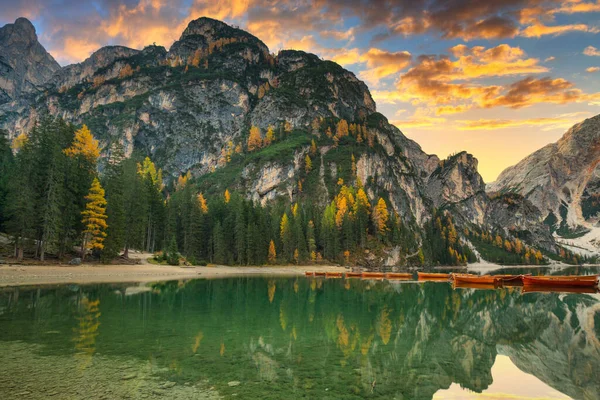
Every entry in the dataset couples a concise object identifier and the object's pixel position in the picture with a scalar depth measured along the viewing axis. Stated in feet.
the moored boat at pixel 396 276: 263.29
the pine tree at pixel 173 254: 257.09
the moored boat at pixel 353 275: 281.54
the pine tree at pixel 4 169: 185.68
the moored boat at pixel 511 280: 207.19
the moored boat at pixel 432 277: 249.75
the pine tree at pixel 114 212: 199.31
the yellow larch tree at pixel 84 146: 213.05
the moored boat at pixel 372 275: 269.23
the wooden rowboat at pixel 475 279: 200.40
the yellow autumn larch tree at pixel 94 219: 187.42
